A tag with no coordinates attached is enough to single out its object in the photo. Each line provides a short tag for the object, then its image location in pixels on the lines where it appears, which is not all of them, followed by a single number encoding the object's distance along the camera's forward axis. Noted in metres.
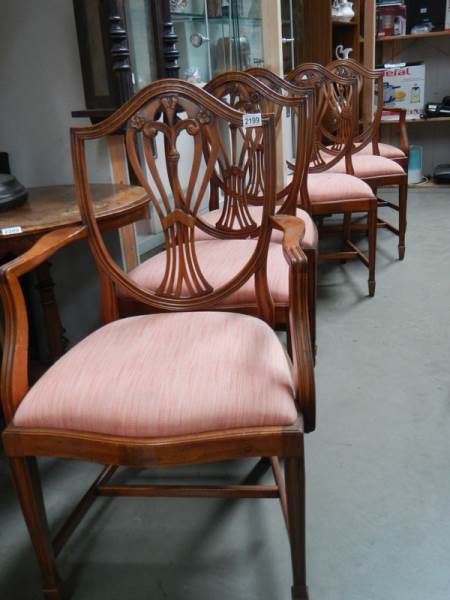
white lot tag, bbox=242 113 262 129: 1.12
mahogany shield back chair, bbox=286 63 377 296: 2.33
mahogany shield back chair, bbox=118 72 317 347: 1.39
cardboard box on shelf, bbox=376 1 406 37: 4.31
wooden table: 1.27
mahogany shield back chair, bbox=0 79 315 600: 0.90
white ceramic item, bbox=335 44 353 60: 3.95
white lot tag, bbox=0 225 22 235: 1.23
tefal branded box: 4.38
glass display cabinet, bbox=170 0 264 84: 2.71
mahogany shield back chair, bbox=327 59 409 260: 2.64
